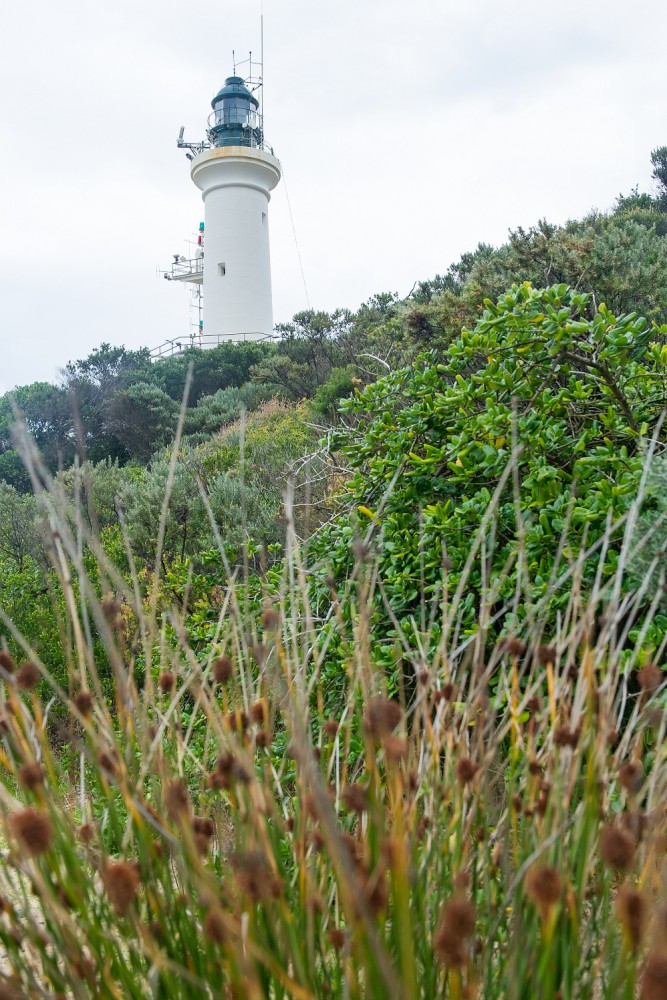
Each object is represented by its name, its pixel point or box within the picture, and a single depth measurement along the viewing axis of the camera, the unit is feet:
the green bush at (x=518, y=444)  7.97
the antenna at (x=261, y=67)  91.94
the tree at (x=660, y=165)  58.39
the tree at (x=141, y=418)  53.47
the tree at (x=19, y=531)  28.12
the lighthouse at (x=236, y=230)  84.12
